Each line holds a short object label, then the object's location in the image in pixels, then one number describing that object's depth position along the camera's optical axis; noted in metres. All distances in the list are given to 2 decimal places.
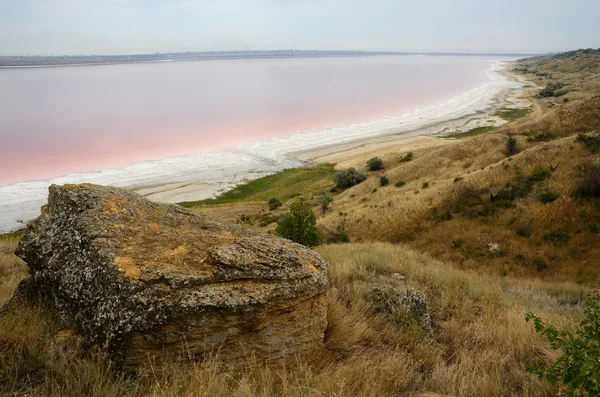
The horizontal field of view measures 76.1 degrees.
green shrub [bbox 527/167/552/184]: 21.39
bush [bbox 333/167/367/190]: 38.25
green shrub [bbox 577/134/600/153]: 22.12
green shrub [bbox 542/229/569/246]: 16.47
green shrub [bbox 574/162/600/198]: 17.88
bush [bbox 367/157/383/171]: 41.36
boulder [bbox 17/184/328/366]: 3.70
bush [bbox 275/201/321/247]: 17.36
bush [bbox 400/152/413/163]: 41.26
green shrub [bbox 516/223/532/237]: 17.71
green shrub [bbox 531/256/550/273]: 15.45
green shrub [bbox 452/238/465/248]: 18.50
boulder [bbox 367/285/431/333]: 5.83
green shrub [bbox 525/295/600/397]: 2.85
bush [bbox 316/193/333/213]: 31.83
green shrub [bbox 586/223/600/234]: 16.09
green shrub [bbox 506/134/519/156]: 30.81
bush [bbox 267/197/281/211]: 34.87
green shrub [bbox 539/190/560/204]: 18.91
